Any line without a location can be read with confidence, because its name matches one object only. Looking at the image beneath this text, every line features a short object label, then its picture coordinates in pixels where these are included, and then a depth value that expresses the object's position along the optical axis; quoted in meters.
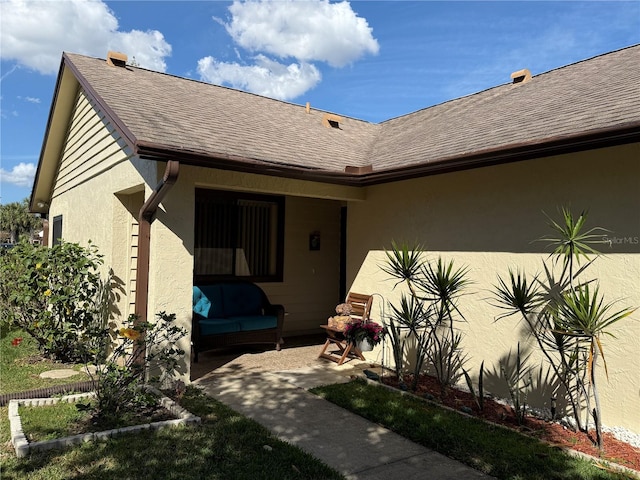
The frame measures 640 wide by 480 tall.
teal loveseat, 6.87
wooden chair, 7.00
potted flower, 6.67
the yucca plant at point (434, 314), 5.33
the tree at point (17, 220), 43.09
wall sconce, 9.60
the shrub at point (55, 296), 6.48
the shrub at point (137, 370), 4.30
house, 4.51
